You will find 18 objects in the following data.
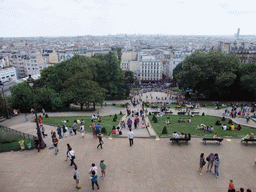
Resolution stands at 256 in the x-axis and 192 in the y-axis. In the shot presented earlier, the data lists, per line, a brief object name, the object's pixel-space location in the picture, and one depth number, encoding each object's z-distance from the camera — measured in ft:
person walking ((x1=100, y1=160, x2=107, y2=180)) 35.14
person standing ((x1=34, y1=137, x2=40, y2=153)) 46.35
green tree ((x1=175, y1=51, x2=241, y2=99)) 135.03
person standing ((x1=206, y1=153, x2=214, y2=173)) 37.22
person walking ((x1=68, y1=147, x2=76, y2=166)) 39.00
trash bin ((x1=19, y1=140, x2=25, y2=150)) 46.62
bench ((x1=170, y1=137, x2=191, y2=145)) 48.89
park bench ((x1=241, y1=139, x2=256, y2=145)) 48.57
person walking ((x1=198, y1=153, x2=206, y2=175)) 36.47
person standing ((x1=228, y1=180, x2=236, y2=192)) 30.22
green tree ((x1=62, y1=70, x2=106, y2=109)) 101.35
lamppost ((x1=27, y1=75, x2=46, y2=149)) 44.45
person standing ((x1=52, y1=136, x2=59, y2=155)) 43.73
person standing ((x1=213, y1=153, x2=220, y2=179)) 35.78
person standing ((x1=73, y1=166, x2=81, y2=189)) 32.87
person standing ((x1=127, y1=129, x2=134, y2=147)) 47.50
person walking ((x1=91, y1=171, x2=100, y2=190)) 32.60
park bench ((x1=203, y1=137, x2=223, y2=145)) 48.62
